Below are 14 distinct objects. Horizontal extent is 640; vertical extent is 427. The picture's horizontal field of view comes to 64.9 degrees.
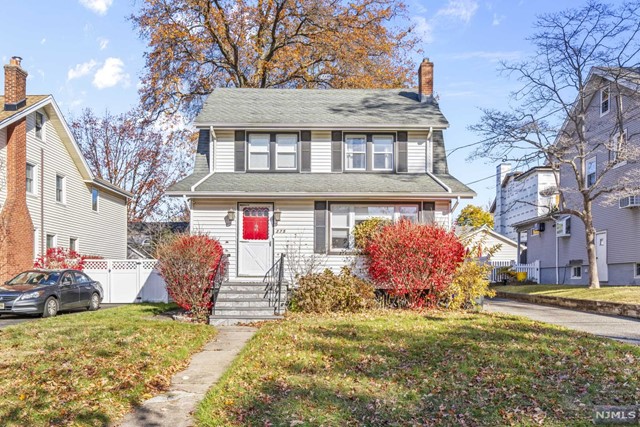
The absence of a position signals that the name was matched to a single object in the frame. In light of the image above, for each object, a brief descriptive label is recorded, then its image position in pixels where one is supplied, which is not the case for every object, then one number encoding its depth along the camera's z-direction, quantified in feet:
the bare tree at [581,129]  58.23
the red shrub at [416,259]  42.65
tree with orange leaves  89.45
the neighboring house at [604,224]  65.82
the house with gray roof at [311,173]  49.29
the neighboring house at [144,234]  106.01
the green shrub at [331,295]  42.57
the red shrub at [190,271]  40.09
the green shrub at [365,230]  47.61
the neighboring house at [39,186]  59.88
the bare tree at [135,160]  116.88
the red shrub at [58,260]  63.57
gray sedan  44.60
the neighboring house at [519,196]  123.34
